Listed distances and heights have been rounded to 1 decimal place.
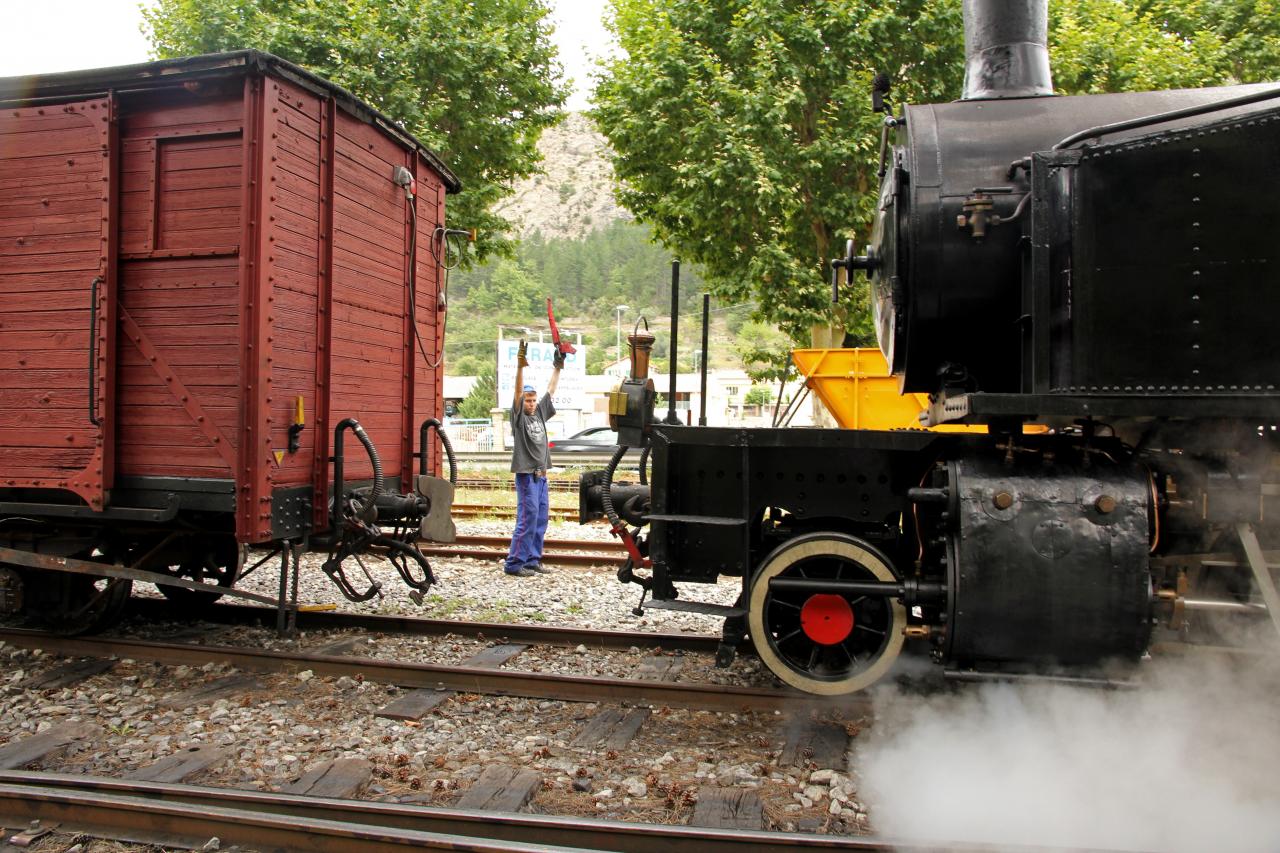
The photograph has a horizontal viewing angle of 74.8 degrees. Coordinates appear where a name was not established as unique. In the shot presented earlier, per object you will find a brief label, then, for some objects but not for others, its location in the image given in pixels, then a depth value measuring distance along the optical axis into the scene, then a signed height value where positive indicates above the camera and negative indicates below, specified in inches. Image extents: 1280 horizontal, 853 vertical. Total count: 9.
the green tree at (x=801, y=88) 486.3 +208.7
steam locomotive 118.5 +0.5
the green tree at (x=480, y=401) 2210.9 +58.3
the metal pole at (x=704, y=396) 174.1 +7.0
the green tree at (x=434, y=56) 512.7 +229.6
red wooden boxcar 188.9 +26.5
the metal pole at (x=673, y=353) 164.1 +14.9
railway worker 317.7 -20.2
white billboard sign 1074.1 +64.0
